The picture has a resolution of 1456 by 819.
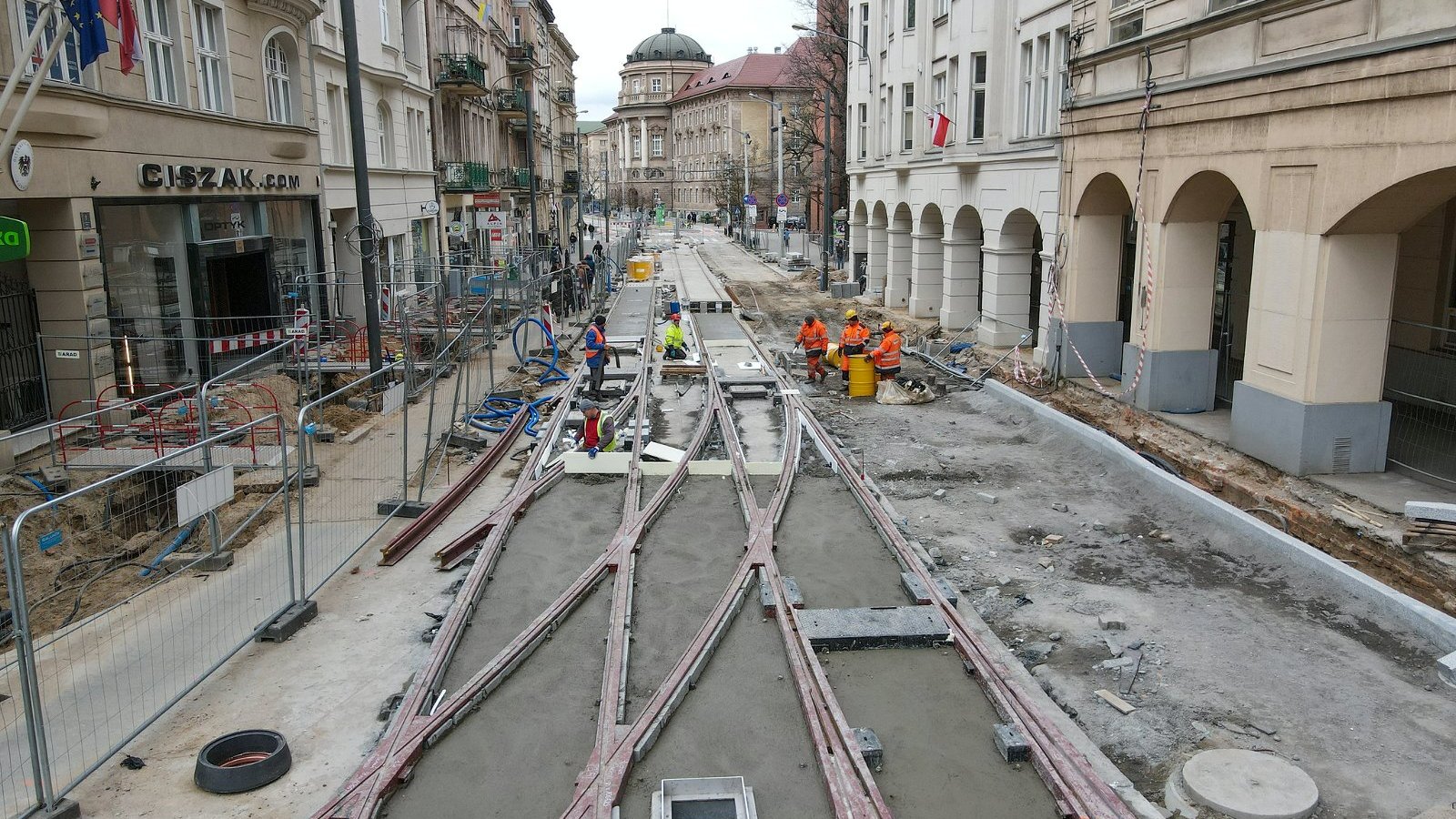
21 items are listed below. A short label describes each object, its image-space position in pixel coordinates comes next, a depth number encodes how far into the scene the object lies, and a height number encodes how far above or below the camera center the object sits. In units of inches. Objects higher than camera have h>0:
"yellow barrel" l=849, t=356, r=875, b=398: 756.0 -111.6
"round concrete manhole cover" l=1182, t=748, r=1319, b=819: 240.4 -136.8
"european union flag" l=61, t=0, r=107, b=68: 418.3 +87.0
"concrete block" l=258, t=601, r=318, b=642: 337.4 -131.0
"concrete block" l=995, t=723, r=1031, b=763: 254.7 -130.4
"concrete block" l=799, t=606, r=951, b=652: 322.3 -128.7
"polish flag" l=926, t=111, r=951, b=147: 1005.2 +96.1
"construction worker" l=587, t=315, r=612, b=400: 702.5 -84.4
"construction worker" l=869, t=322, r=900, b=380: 747.4 -95.4
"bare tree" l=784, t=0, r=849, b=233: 2135.8 +321.4
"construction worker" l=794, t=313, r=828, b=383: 823.7 -93.7
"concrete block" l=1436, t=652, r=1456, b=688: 302.3 -134.5
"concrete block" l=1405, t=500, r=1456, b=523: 382.9 -109.6
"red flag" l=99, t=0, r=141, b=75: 443.5 +90.8
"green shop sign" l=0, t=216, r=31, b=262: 422.9 -0.9
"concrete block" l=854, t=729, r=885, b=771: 253.6 -130.1
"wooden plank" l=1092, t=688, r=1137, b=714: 294.2 -139.4
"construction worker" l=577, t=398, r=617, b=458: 522.3 -105.7
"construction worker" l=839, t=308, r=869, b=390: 765.9 -84.7
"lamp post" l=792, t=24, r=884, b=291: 1566.2 +15.8
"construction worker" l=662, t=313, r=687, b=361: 864.3 -98.4
